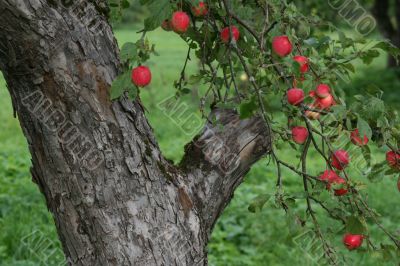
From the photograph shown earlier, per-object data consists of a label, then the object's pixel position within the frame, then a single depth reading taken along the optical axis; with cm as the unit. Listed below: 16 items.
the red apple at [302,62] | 400
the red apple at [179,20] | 395
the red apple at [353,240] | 425
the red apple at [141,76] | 396
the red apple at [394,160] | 416
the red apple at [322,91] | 401
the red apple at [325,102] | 406
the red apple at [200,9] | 409
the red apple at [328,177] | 411
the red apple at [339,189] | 410
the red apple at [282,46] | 396
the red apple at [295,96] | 394
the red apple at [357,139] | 410
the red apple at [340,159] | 410
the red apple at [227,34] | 419
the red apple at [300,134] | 419
